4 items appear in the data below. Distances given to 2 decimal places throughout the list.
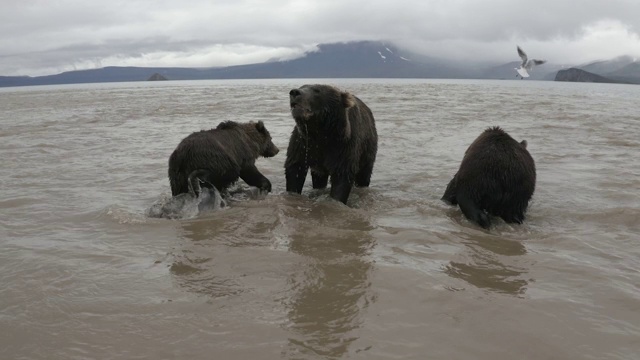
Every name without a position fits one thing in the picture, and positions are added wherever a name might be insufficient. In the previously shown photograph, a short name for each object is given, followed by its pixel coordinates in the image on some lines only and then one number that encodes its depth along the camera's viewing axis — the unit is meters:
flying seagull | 17.94
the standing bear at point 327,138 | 6.19
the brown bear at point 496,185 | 5.73
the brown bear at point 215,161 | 6.22
